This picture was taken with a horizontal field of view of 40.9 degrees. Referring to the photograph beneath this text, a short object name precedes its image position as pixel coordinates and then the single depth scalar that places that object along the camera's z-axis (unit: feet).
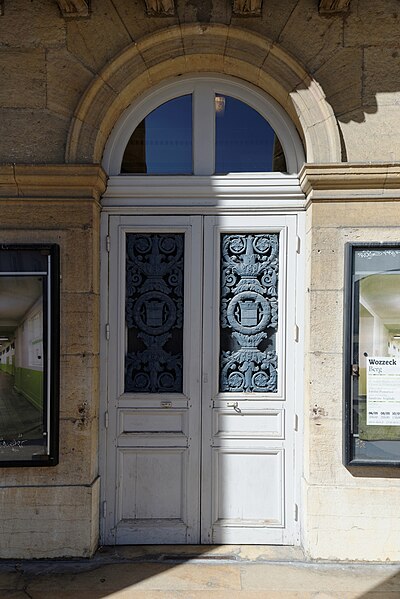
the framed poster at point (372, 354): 13.80
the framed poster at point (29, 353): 14.12
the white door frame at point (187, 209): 14.88
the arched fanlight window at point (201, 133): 15.24
